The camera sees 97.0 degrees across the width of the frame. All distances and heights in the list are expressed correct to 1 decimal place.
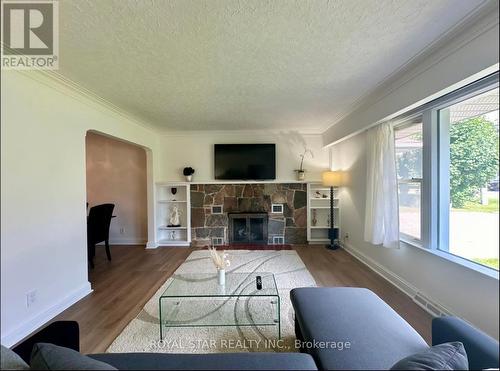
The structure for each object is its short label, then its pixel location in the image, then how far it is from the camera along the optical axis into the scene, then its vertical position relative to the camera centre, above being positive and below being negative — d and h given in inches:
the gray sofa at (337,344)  33.9 -29.1
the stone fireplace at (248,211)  169.6 -21.7
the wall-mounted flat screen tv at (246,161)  169.8 +16.9
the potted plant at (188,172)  168.9 +8.4
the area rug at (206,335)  62.2 -46.2
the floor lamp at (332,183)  151.9 -0.1
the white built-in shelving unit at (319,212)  167.3 -22.6
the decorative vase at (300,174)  169.3 +6.5
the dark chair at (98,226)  118.8 -23.9
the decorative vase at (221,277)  78.0 -33.4
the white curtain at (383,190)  96.8 -3.2
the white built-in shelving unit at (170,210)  168.1 -22.9
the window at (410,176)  89.9 +3.0
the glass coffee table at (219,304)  69.8 -42.3
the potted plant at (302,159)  173.7 +18.9
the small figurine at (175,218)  170.9 -27.0
